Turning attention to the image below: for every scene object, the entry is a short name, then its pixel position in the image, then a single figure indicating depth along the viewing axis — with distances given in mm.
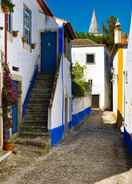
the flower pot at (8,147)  8520
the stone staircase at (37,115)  9770
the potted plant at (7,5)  4516
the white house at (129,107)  9464
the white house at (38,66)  9884
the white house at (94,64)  28475
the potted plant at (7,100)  8533
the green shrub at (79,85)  17258
